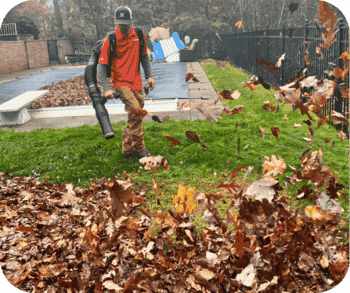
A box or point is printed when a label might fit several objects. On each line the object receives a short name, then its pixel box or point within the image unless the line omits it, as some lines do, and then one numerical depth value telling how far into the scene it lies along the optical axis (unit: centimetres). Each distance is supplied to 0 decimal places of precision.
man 366
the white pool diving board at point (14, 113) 682
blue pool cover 732
